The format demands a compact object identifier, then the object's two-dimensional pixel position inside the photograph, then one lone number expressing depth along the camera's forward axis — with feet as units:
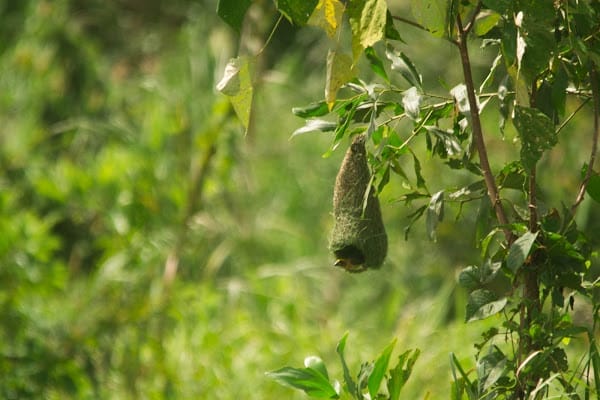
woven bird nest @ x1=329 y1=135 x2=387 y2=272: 27.04
